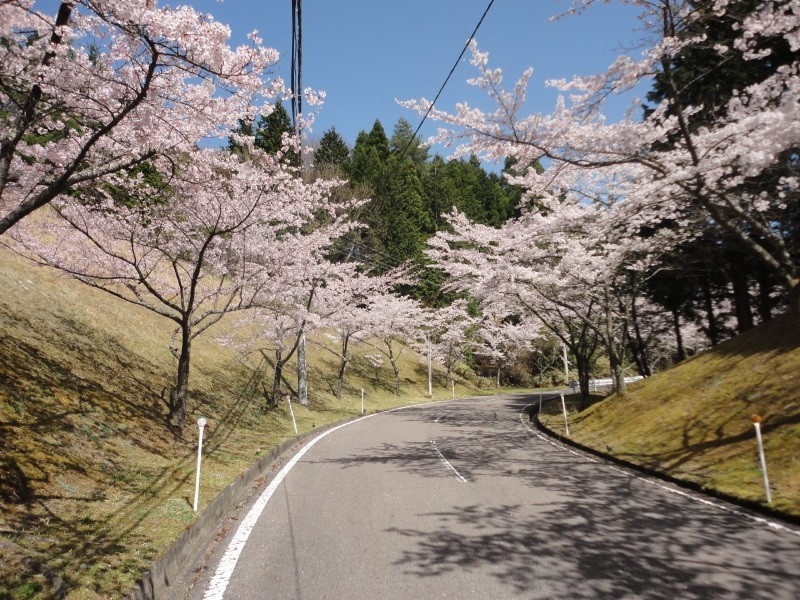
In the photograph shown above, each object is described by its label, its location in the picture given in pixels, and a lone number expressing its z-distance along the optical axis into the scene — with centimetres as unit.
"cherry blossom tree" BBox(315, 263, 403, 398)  2206
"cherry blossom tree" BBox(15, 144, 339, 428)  1070
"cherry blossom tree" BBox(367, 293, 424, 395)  2997
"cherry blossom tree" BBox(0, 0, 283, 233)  526
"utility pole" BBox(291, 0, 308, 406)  2053
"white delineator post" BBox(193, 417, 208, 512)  634
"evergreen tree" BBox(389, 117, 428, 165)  6066
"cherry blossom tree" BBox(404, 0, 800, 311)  699
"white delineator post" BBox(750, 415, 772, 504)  625
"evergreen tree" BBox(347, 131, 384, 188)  4338
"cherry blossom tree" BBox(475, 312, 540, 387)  3923
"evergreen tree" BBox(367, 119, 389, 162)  5312
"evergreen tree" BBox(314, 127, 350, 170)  4558
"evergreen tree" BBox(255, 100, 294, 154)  3472
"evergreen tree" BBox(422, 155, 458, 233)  4894
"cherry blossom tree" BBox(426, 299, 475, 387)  3747
